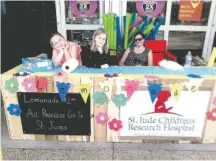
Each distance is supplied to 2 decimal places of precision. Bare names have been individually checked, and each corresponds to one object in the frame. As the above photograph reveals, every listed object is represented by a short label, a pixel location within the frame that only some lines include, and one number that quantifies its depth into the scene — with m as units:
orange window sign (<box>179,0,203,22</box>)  3.84
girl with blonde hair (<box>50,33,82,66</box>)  2.83
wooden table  2.57
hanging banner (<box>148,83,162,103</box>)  2.54
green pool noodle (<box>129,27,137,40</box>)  3.49
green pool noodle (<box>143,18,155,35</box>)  3.51
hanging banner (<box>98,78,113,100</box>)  2.57
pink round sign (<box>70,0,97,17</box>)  3.90
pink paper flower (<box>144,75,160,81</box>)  2.54
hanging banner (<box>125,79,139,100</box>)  2.54
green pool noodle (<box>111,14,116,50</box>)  3.47
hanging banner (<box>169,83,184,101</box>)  2.54
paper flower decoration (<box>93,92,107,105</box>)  2.62
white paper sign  2.63
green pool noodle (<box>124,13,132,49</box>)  3.44
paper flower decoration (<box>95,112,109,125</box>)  2.73
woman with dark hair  3.29
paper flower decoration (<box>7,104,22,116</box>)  2.75
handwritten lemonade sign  2.70
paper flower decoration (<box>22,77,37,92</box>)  2.61
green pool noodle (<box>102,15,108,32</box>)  3.47
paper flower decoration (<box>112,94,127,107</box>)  2.61
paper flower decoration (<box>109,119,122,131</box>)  2.75
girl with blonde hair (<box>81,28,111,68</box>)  2.87
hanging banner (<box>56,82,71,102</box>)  2.60
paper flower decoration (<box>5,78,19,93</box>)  2.62
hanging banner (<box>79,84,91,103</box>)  2.60
